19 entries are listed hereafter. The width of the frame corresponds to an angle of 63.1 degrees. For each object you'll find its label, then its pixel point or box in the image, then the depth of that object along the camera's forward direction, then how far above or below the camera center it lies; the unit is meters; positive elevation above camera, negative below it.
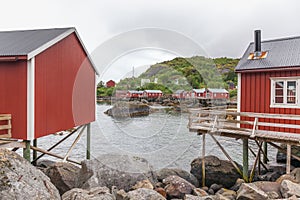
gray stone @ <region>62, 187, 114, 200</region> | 5.04 -2.13
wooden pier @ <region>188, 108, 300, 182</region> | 8.07 -1.21
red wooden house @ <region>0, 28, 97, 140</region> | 7.42 +0.51
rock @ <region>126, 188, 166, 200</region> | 5.25 -2.17
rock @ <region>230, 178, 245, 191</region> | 8.70 -3.20
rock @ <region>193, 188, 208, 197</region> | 7.23 -2.92
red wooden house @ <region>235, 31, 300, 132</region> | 8.68 +0.65
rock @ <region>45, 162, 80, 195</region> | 7.21 -2.48
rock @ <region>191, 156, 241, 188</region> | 9.53 -3.05
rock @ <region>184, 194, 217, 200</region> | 5.71 -2.39
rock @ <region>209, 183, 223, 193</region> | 9.05 -3.41
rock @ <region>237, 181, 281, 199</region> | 6.25 -2.59
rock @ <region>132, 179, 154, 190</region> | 6.86 -2.53
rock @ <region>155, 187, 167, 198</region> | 7.17 -2.82
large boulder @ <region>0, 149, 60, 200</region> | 3.75 -1.42
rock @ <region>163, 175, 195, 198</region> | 7.33 -2.83
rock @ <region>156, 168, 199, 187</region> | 9.16 -2.98
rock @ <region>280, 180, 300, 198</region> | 6.32 -2.46
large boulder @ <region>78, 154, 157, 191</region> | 6.95 -2.27
